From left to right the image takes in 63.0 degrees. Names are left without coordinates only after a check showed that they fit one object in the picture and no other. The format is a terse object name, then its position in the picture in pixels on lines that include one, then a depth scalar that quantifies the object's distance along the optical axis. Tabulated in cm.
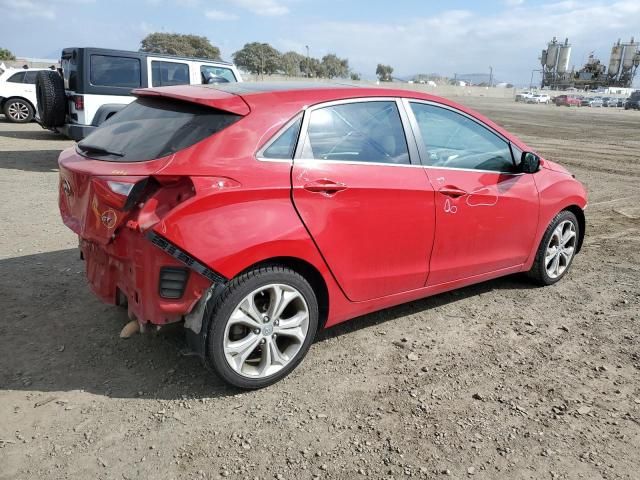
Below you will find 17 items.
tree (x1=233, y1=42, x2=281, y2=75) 9662
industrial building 12506
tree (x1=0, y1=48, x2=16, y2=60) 5075
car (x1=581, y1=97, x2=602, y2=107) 6634
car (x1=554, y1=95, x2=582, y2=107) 6638
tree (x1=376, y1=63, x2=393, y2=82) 13838
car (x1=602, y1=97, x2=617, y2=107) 6612
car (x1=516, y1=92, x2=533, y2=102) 7350
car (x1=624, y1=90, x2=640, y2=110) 5678
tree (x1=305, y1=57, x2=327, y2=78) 10719
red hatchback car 269
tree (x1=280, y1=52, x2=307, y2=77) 9938
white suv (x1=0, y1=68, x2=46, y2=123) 1544
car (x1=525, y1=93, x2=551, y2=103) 7294
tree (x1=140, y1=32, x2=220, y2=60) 7812
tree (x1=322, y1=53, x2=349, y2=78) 11388
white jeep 939
